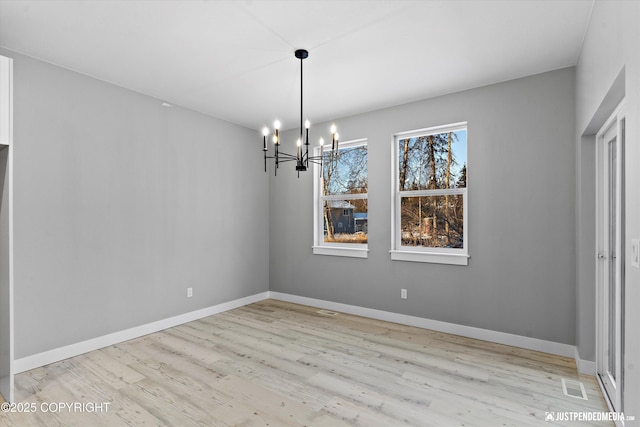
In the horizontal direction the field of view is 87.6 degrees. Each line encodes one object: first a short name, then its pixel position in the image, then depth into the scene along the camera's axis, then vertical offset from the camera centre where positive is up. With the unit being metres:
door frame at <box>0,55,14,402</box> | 2.24 +0.02
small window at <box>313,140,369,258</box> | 4.60 +0.16
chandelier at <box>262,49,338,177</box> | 2.80 +0.68
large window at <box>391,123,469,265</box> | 3.82 +0.22
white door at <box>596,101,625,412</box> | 2.03 -0.30
